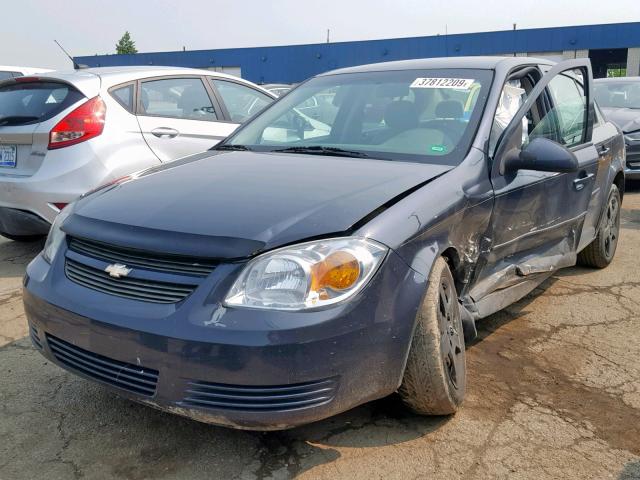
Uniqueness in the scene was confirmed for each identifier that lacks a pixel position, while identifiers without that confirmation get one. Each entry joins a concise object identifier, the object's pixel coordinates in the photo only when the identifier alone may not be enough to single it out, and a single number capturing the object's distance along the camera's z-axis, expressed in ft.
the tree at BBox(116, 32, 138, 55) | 262.47
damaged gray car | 6.48
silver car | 14.47
